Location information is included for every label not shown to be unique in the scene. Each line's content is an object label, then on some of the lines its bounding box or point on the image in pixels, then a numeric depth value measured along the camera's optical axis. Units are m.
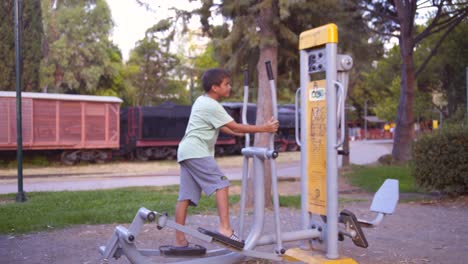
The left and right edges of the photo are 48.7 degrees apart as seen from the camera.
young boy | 4.48
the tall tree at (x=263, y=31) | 9.80
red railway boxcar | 21.34
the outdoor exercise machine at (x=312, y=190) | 4.27
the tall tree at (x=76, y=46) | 38.03
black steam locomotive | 25.80
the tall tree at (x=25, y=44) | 23.75
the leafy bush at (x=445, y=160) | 9.59
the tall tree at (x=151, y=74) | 43.00
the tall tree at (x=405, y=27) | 18.00
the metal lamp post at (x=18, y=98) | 10.55
